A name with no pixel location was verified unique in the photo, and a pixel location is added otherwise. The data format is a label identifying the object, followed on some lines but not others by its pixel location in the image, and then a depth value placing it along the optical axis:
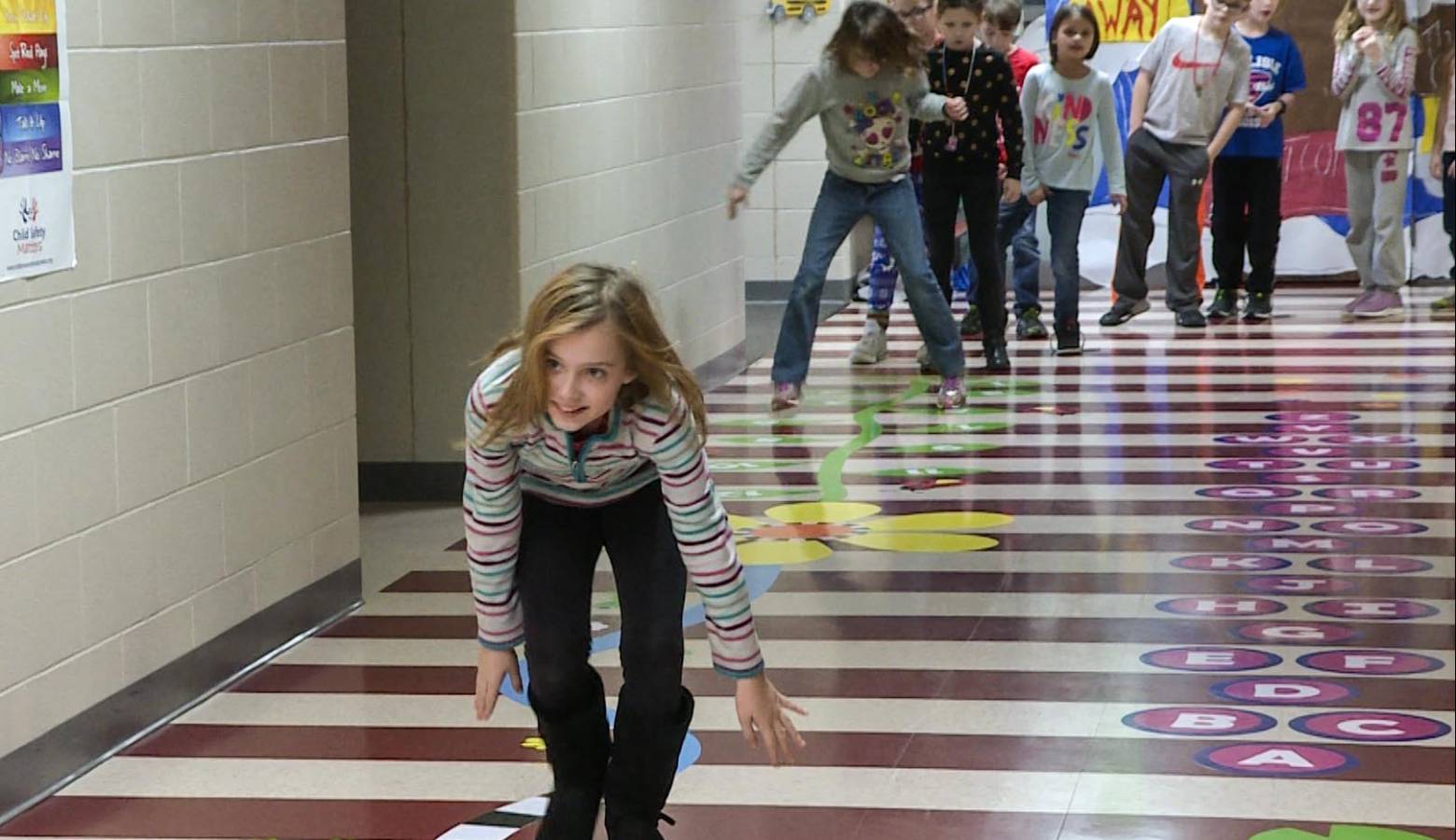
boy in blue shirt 10.68
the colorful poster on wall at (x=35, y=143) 3.72
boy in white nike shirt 10.16
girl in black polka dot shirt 8.82
